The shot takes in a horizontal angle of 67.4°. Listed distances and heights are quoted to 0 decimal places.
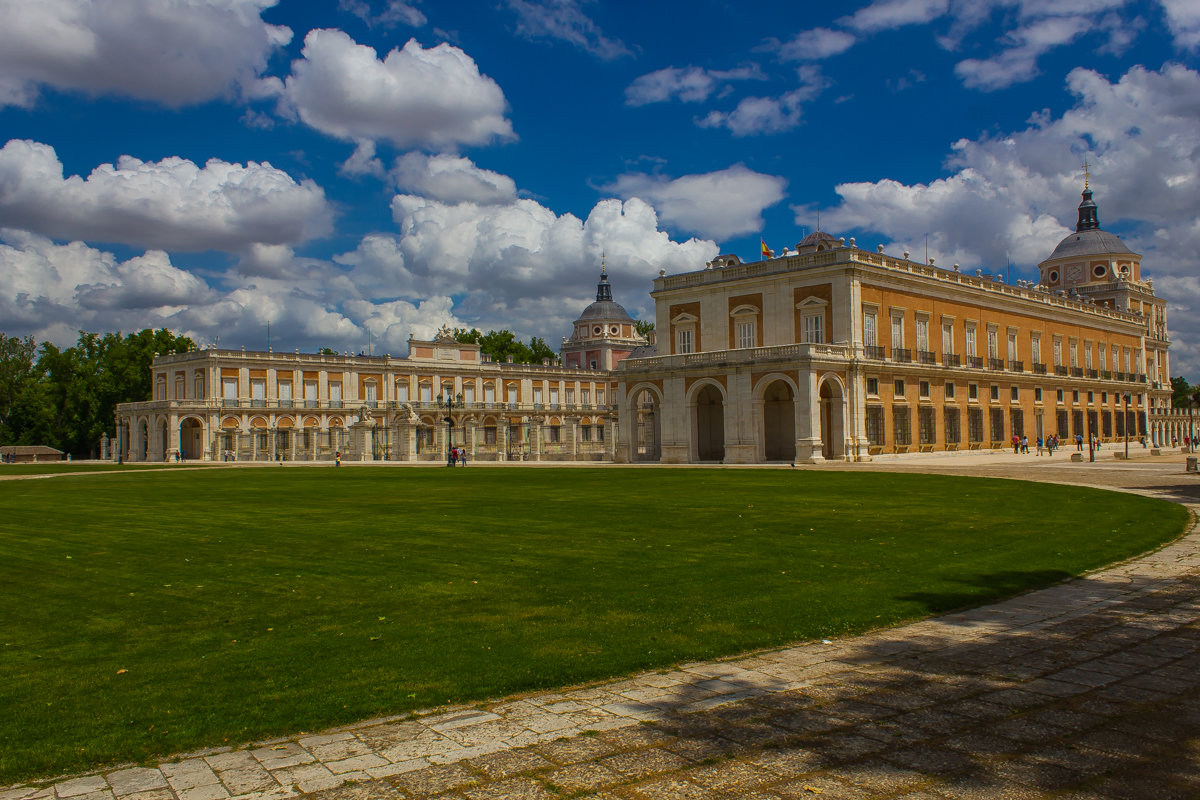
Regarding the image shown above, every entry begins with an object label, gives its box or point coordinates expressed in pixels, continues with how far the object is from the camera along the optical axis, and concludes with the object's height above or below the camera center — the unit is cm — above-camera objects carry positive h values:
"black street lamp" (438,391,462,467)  8357 +425
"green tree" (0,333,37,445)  9031 +791
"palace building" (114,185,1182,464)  4438 +397
